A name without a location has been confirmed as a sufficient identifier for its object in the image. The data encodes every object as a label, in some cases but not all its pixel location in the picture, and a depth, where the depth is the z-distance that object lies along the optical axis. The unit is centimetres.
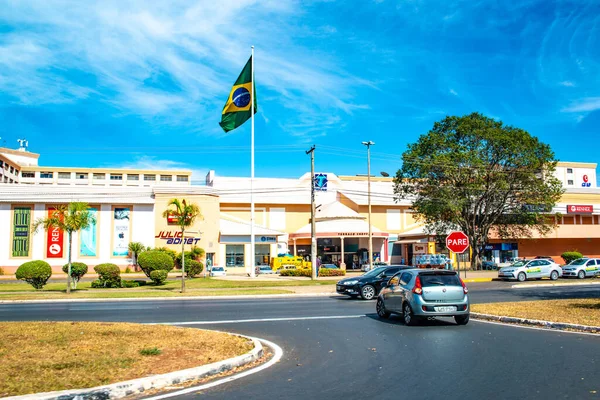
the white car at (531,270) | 3656
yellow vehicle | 5253
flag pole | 3766
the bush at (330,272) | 4219
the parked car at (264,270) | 5016
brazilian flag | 3784
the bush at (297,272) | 4378
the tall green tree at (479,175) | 4800
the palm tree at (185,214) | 3033
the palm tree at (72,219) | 2859
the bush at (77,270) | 3356
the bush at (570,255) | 5697
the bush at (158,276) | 3478
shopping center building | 5281
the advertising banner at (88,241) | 5322
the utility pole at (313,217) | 3762
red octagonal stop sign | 2719
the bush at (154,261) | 3559
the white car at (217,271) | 4841
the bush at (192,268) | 4203
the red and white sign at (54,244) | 5278
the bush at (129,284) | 3478
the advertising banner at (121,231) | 5409
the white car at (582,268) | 3894
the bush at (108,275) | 3306
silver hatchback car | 1366
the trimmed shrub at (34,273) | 3120
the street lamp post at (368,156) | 4801
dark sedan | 2320
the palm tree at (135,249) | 5316
